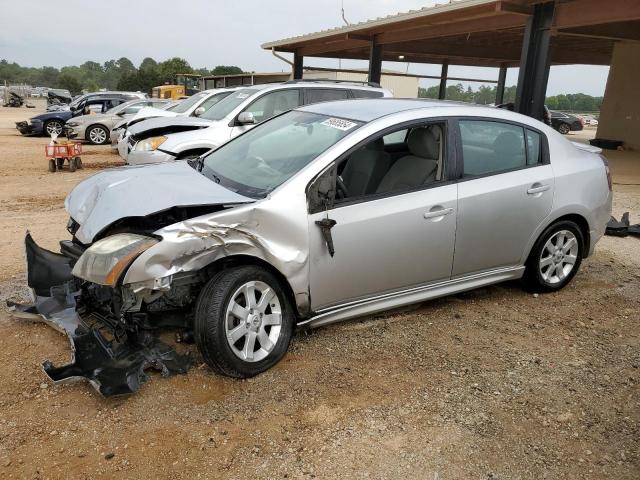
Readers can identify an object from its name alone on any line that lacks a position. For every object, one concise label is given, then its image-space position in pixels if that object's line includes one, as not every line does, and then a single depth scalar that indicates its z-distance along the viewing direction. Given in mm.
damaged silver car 3107
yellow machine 31947
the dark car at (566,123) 30719
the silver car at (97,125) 16391
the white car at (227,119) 7707
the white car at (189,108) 9922
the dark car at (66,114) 19125
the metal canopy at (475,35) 10531
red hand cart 10916
